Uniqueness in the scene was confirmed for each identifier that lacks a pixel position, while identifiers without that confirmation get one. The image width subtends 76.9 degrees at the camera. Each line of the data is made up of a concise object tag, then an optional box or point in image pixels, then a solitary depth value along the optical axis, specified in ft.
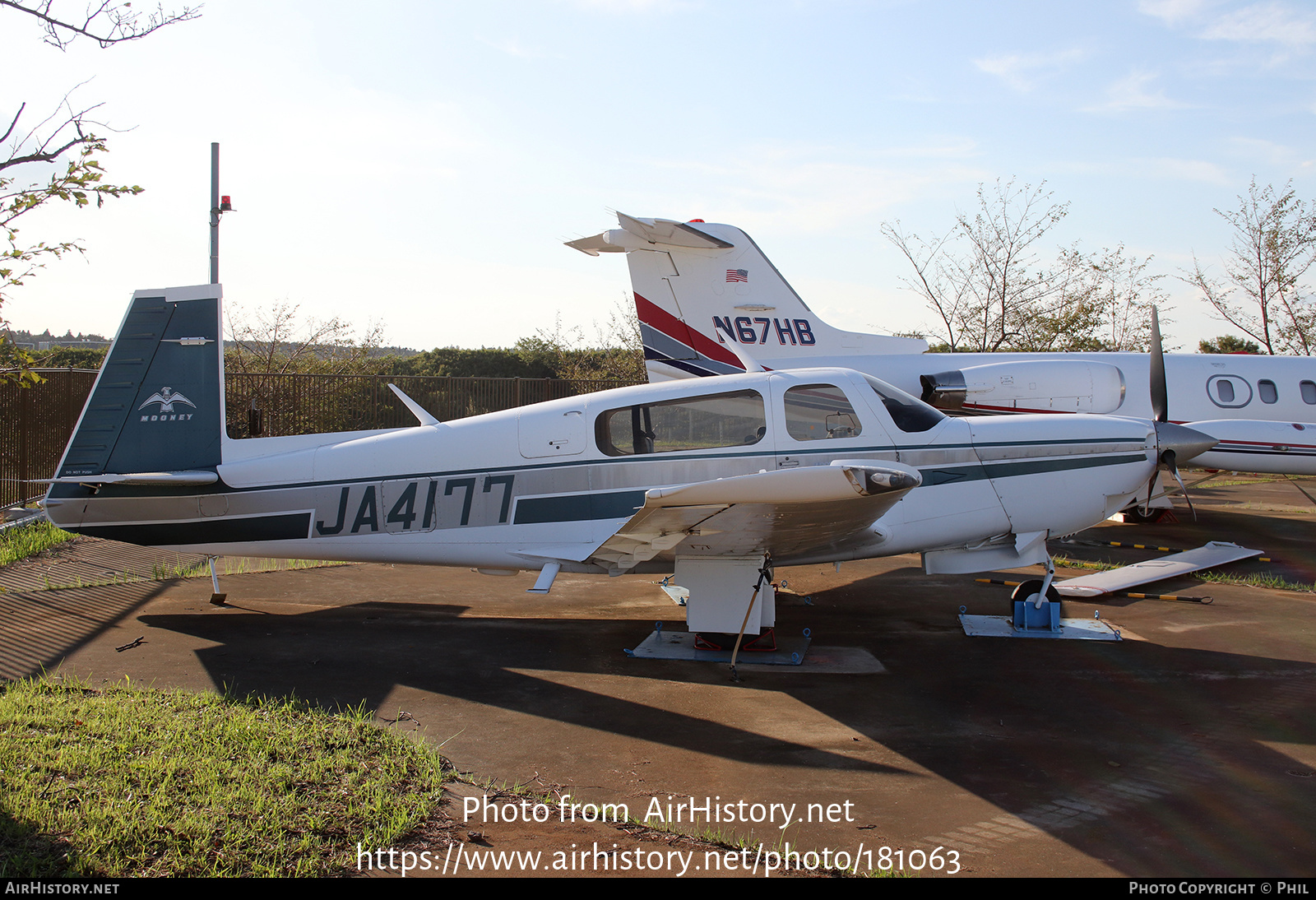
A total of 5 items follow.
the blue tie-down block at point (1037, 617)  24.22
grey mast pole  42.24
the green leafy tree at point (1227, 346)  92.60
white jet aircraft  41.16
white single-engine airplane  22.48
